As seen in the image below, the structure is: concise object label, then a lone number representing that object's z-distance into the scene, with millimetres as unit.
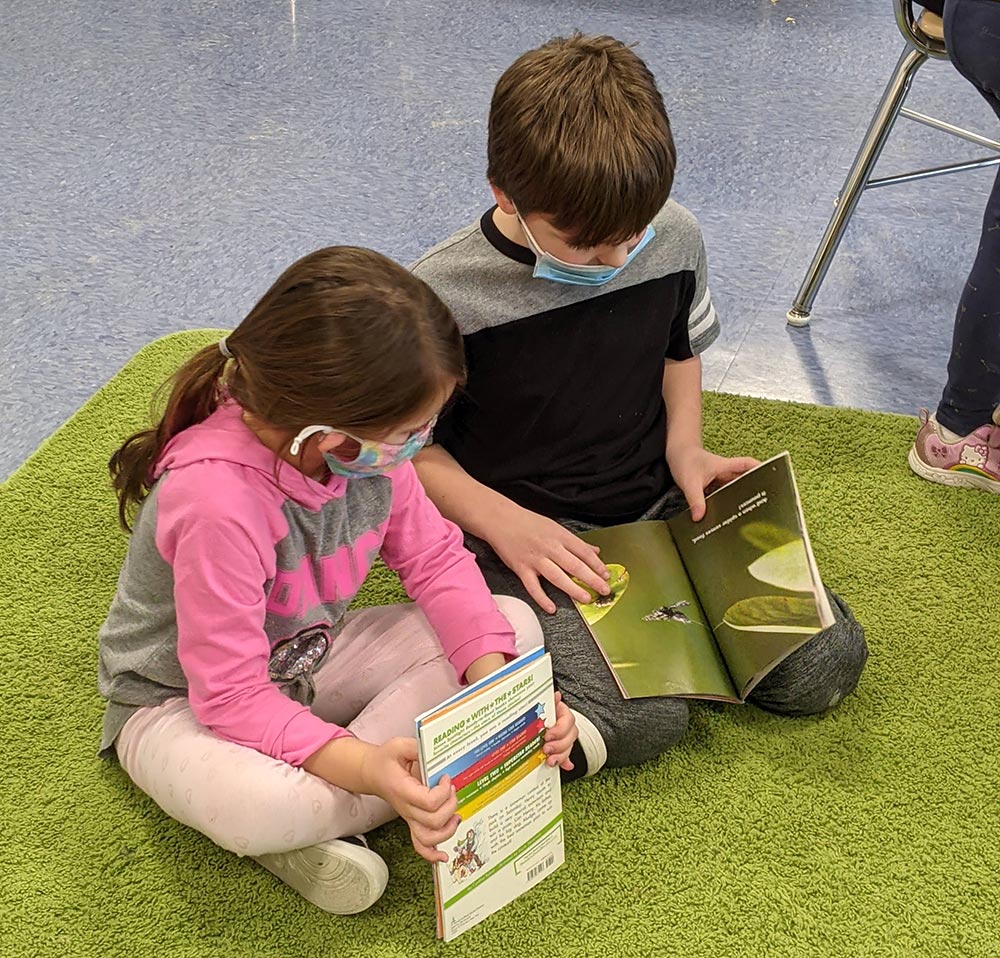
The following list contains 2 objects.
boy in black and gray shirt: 1002
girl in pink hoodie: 868
